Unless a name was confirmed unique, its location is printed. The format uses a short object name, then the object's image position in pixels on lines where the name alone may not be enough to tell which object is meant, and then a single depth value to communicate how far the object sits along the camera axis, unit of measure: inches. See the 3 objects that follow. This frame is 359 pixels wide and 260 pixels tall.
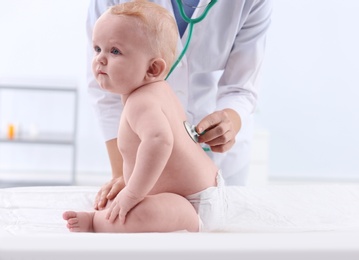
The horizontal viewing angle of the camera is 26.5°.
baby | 62.2
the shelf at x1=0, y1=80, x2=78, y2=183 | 198.7
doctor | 82.0
